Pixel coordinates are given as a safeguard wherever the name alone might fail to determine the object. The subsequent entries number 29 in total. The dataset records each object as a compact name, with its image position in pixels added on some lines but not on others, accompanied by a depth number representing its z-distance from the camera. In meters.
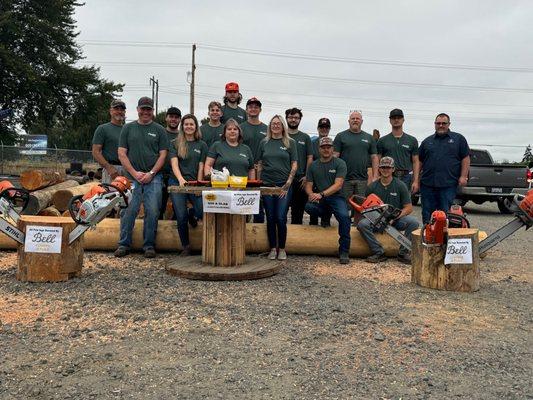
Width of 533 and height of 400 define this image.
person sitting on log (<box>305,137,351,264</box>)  6.76
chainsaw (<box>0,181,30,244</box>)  5.35
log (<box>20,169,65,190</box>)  10.19
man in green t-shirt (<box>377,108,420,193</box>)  7.56
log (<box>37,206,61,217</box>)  8.55
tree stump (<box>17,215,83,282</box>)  5.41
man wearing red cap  7.69
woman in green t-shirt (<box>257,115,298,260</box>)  6.53
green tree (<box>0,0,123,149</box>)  30.11
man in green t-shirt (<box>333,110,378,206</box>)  7.43
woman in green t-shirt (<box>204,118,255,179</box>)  6.36
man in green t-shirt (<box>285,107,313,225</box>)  7.22
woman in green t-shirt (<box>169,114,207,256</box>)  6.71
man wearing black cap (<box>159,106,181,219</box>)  7.36
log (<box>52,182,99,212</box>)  9.55
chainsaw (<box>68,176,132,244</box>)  5.32
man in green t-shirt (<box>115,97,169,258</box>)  6.66
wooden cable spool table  5.85
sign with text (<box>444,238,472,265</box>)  5.34
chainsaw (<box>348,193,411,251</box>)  6.45
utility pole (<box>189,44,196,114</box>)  37.12
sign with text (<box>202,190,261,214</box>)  5.66
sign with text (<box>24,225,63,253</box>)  5.39
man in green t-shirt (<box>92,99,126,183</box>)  7.23
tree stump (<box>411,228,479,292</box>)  5.39
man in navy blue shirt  7.13
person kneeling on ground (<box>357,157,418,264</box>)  6.87
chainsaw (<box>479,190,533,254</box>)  5.53
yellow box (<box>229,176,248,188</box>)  5.77
